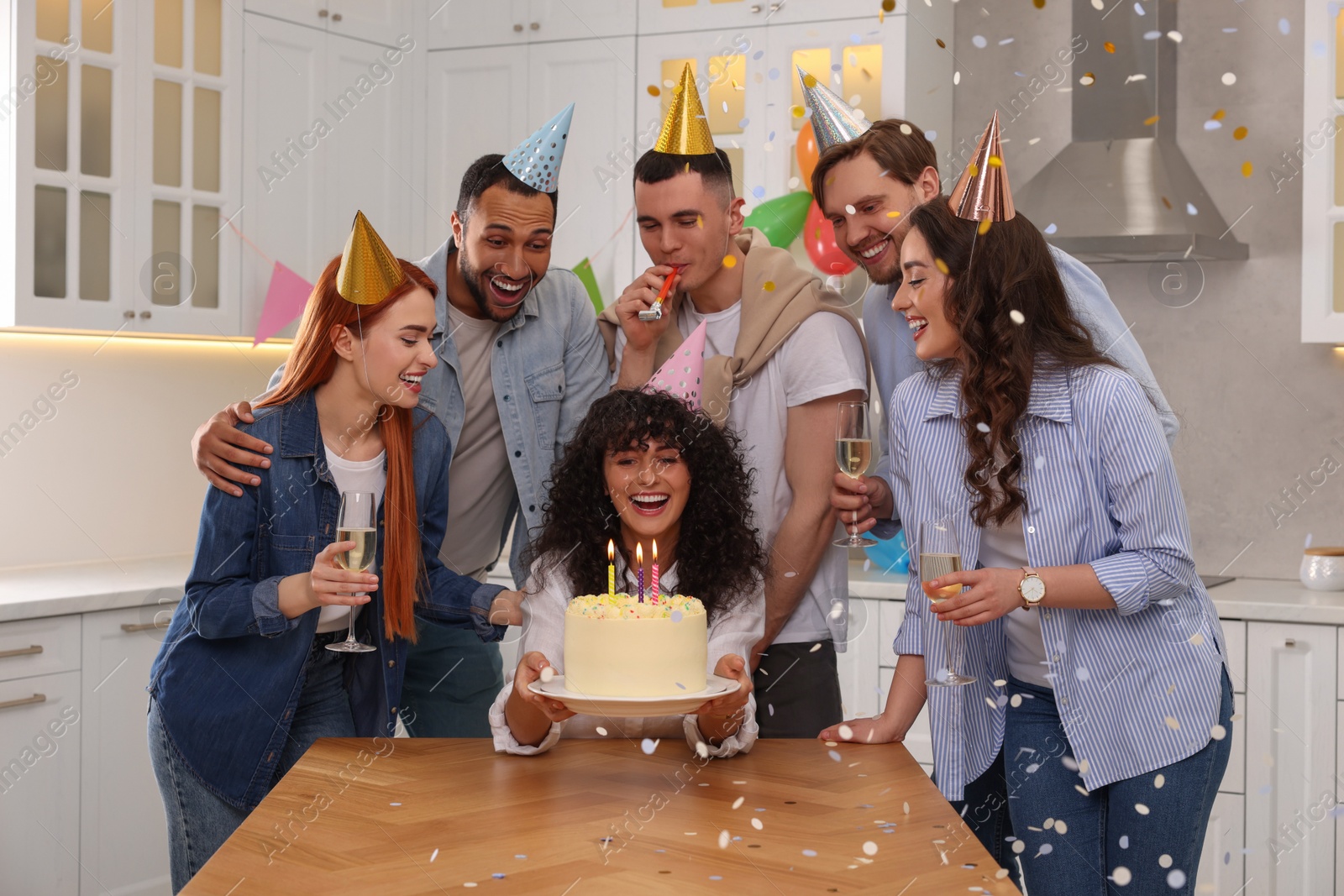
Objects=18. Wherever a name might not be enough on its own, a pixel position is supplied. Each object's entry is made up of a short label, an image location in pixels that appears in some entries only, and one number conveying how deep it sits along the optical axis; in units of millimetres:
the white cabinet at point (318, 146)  3615
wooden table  1209
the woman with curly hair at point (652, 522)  1871
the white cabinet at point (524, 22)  3883
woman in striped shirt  1622
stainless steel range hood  3408
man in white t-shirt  2057
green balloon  3520
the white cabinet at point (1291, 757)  2951
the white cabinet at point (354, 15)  3701
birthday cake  1546
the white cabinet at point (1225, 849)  3035
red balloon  3387
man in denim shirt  2152
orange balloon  3529
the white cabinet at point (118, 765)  2951
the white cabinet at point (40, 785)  2795
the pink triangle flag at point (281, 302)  3617
